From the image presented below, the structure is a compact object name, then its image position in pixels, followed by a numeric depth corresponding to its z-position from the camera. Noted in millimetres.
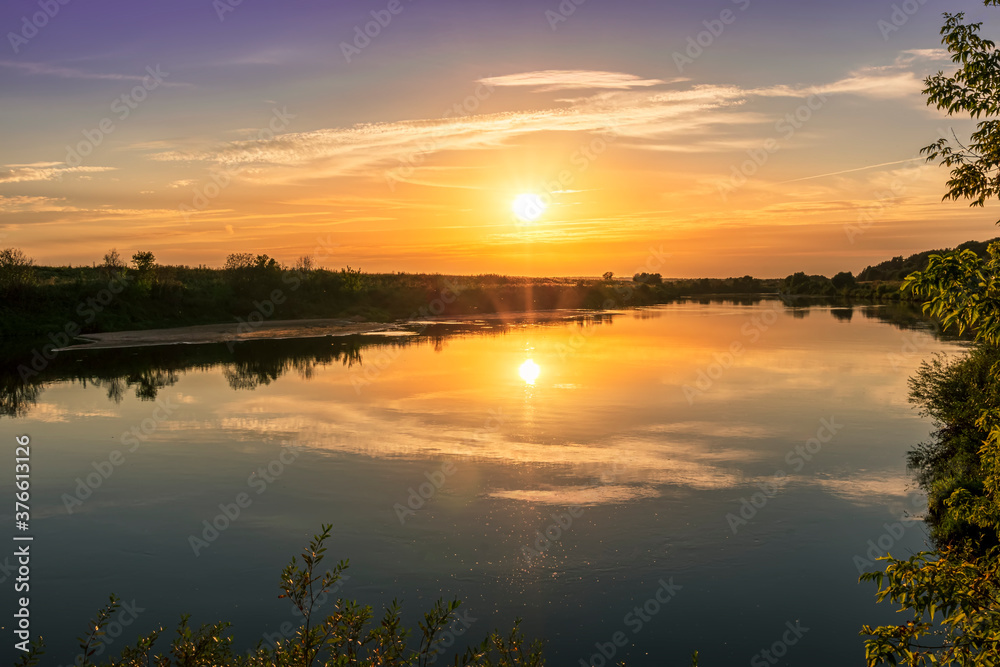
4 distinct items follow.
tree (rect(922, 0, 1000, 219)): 9500
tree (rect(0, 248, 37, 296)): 55531
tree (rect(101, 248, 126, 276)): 66750
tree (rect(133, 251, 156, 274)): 66000
